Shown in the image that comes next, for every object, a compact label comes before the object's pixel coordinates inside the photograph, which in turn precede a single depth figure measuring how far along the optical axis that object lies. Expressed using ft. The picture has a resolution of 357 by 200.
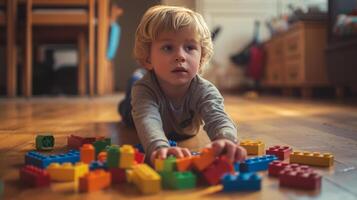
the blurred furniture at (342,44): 8.36
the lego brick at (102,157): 2.61
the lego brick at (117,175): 2.38
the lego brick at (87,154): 2.68
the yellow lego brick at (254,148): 3.23
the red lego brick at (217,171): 2.29
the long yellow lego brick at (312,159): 2.78
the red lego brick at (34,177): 2.31
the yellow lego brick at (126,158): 2.39
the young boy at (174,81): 3.09
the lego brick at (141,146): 3.17
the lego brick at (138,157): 2.61
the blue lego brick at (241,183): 2.21
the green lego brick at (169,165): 2.32
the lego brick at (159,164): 2.37
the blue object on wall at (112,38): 12.03
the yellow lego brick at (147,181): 2.16
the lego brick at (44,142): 3.45
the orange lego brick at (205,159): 2.31
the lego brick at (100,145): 3.11
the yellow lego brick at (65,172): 2.41
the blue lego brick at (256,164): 2.61
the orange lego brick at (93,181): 2.21
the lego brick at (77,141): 3.45
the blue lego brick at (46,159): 2.65
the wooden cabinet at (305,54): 10.52
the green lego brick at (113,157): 2.39
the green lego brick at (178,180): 2.25
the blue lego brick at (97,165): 2.47
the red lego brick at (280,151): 3.05
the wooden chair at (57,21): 10.34
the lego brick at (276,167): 2.51
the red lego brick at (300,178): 2.23
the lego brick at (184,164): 2.33
